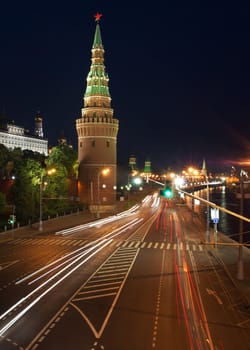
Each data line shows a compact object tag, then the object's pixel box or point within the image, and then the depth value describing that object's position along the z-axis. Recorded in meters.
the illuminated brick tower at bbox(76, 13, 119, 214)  77.81
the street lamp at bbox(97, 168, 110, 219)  76.71
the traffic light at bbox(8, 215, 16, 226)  45.66
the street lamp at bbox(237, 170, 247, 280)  26.48
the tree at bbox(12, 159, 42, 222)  56.80
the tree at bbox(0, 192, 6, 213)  50.33
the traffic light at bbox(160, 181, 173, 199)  18.85
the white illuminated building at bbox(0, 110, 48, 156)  187.25
